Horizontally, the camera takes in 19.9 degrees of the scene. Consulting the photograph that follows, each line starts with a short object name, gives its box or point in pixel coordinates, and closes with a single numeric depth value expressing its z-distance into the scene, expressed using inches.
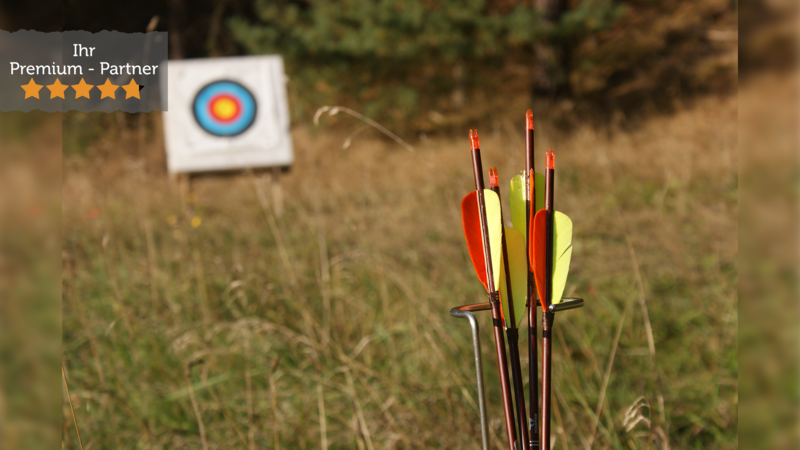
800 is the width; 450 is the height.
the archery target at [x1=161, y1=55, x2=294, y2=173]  583.3
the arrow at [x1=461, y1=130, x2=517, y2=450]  94.8
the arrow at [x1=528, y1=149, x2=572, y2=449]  94.7
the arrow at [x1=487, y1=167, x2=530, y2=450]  95.7
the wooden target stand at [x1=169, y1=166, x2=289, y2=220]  513.3
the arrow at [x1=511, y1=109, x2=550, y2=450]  95.3
